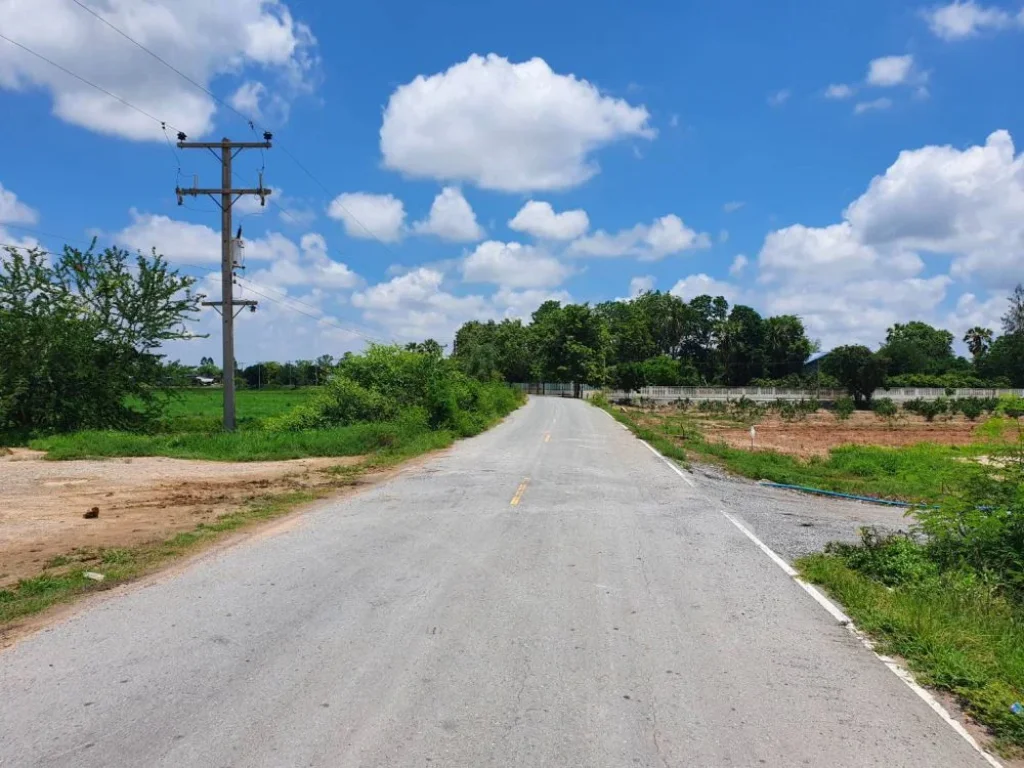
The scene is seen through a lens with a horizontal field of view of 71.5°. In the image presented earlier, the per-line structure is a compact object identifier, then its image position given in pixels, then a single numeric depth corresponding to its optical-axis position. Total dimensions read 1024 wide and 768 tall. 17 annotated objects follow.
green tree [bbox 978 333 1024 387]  94.88
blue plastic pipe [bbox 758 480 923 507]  15.58
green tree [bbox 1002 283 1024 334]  109.12
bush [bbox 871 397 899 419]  63.78
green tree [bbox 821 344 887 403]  75.94
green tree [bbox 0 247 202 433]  24.80
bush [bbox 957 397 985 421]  62.16
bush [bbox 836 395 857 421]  62.67
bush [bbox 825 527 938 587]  7.93
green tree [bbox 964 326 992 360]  120.43
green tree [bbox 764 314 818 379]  118.81
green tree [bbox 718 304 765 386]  118.50
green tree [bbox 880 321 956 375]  101.88
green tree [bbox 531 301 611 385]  101.62
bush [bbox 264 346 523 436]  28.64
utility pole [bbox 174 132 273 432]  25.52
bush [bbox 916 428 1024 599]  7.75
